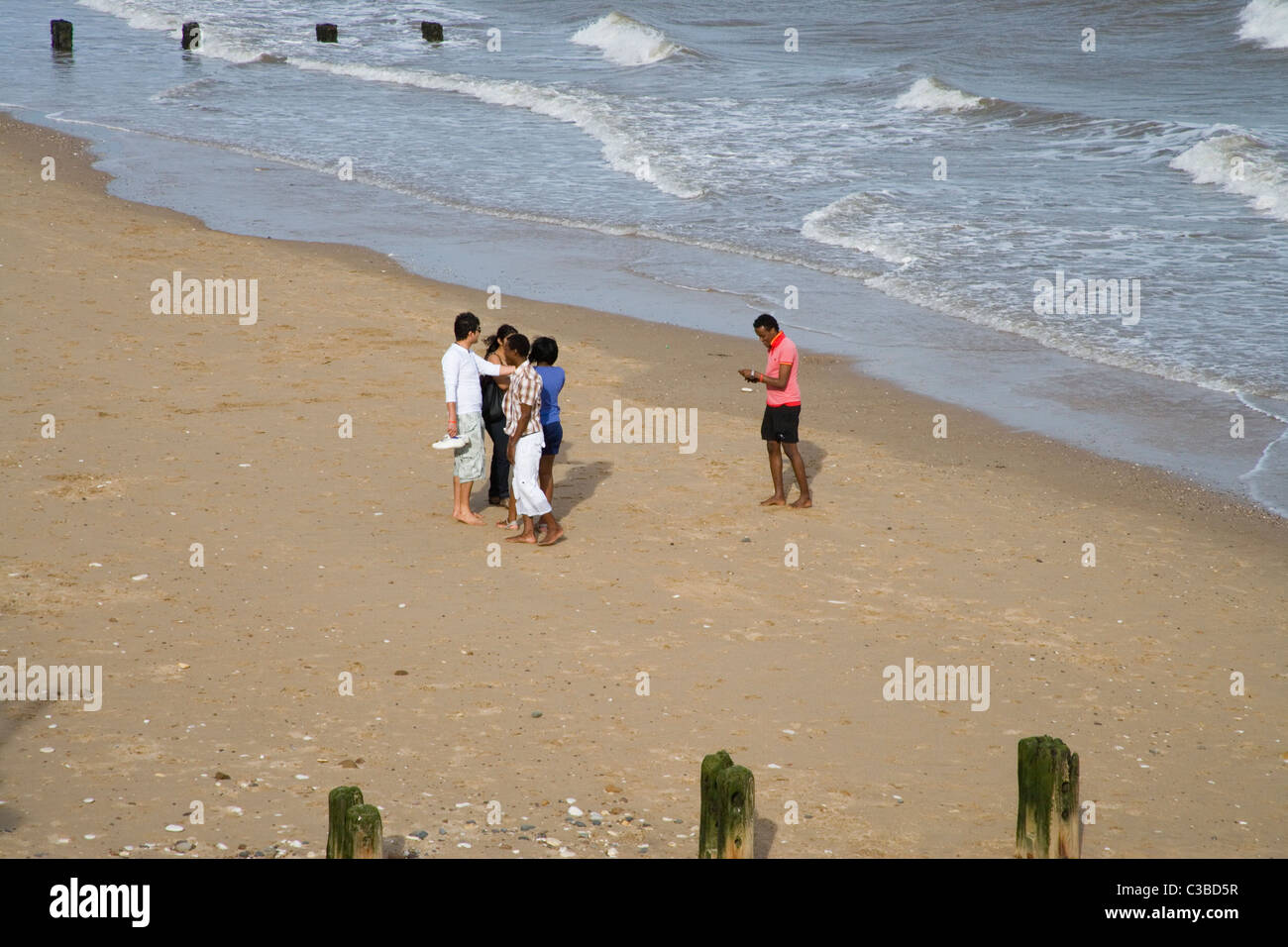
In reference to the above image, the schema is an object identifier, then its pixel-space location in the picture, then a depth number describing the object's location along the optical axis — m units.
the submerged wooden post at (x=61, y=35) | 37.09
